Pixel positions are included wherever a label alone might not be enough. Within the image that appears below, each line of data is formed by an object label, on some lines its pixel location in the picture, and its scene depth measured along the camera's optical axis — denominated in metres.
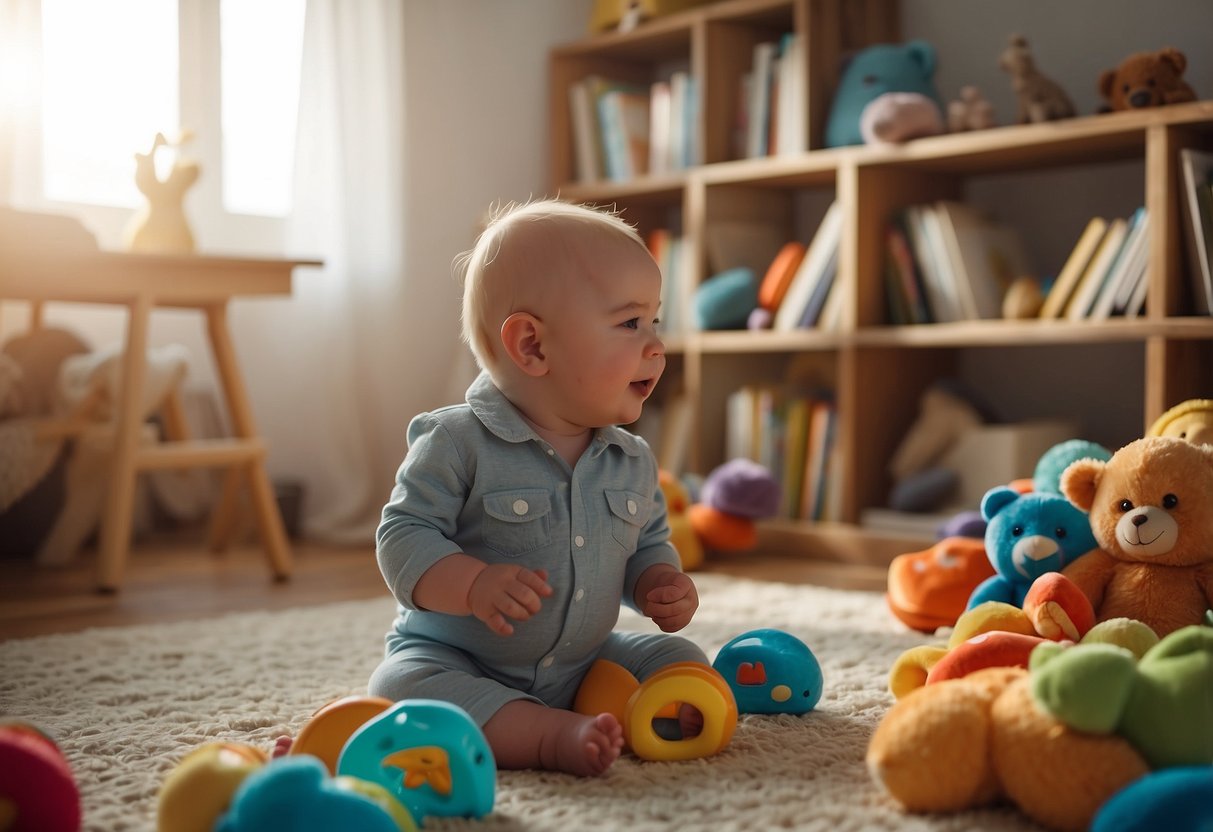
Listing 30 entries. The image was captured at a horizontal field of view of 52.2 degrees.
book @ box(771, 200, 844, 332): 2.28
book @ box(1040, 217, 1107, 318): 1.94
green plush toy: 0.74
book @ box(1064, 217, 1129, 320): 1.90
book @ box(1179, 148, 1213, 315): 1.75
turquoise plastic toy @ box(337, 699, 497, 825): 0.80
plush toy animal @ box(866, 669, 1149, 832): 0.74
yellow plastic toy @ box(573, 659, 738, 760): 0.95
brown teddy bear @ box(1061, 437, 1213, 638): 1.11
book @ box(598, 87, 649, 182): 2.68
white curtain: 2.54
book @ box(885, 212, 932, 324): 2.19
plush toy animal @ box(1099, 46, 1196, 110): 1.83
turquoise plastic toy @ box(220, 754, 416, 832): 0.67
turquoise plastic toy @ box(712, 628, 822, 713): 1.07
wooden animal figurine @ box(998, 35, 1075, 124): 1.97
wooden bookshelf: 1.80
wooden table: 1.73
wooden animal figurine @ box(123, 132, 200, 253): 1.94
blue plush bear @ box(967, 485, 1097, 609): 1.23
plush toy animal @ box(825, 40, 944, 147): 2.22
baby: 1.01
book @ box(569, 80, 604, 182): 2.76
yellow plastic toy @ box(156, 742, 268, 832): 0.72
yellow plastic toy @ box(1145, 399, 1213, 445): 1.32
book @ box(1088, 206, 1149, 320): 1.85
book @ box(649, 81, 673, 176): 2.63
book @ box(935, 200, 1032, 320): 2.11
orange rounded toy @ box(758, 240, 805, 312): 2.35
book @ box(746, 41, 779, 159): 2.45
